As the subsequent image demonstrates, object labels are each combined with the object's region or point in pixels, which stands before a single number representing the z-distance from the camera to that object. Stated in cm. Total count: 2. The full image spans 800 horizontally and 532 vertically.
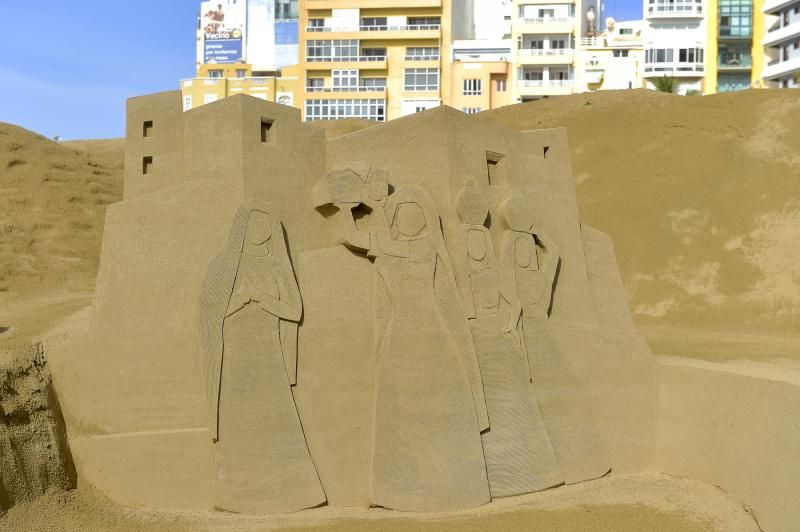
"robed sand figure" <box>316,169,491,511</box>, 939
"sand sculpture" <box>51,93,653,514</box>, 929
